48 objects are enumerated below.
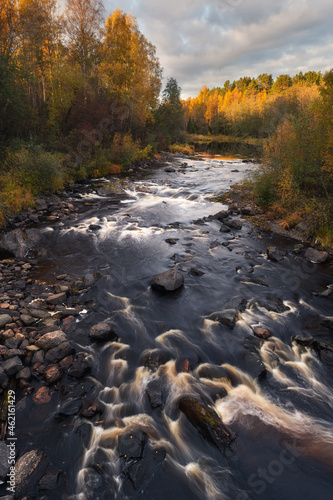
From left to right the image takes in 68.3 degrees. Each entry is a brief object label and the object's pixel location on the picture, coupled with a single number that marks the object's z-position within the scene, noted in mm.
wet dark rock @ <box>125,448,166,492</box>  3951
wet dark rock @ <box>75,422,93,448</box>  4426
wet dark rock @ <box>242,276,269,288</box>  9550
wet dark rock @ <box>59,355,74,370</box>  5594
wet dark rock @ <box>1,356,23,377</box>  5155
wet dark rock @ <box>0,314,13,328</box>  6243
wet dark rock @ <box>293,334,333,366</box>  6332
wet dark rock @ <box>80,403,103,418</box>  4771
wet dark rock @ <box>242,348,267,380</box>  5839
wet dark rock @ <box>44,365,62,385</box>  5211
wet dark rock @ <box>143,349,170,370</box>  6055
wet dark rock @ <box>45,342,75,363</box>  5628
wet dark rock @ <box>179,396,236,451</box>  4535
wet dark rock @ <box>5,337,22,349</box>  5715
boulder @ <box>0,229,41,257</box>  10159
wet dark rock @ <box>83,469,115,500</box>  3775
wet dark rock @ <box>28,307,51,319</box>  6824
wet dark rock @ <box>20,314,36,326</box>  6492
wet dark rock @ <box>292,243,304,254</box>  11961
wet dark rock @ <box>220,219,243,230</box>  14773
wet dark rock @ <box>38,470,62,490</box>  3732
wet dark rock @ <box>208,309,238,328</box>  7441
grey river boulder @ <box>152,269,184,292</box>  8883
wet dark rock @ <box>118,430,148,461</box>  4229
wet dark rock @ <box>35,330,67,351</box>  5836
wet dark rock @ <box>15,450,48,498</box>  3660
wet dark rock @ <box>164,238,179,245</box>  12922
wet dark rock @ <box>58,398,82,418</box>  4738
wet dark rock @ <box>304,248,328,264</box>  11023
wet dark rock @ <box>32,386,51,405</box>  4906
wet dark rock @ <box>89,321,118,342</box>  6535
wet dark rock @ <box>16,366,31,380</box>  5156
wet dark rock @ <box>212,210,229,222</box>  16188
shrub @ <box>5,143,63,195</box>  15835
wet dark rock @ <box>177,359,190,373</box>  5939
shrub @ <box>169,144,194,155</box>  49500
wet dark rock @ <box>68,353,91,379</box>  5484
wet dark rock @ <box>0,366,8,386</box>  4977
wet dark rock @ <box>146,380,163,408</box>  5118
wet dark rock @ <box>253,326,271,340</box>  6984
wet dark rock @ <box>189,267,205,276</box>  10102
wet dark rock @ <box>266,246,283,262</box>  11391
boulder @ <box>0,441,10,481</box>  3682
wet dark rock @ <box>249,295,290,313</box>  8156
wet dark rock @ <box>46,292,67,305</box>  7446
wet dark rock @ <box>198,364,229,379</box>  5854
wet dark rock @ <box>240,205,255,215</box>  16622
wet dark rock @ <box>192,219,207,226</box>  15481
